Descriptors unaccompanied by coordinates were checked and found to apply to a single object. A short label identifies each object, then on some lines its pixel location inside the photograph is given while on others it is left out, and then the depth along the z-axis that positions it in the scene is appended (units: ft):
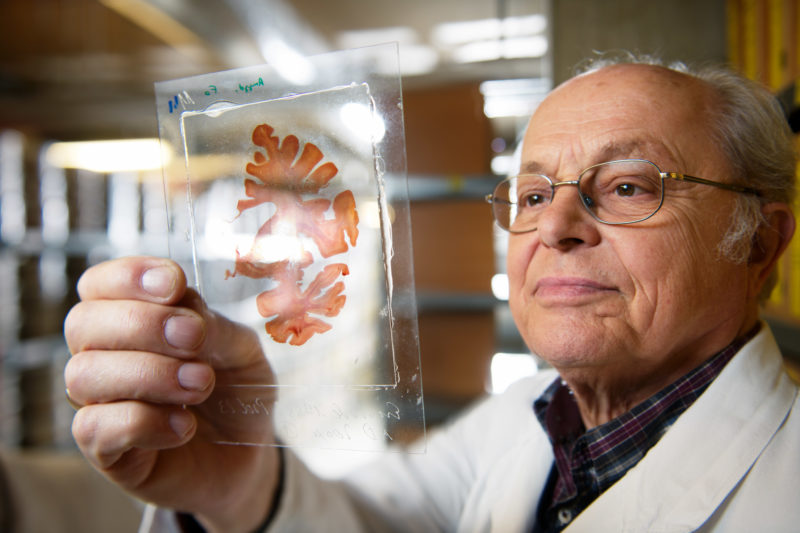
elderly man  2.28
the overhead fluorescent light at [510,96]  5.40
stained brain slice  2.04
